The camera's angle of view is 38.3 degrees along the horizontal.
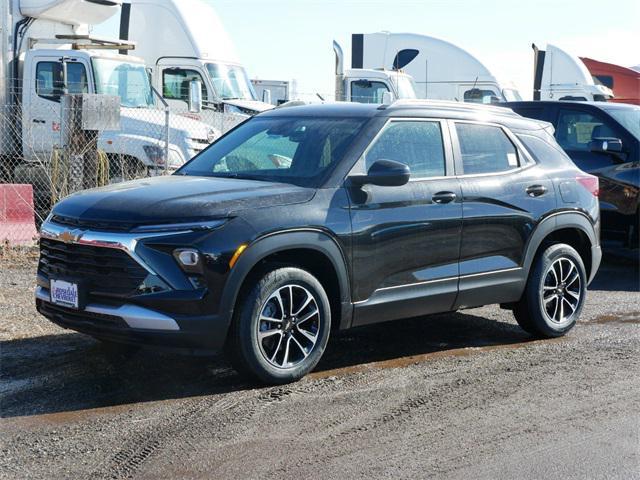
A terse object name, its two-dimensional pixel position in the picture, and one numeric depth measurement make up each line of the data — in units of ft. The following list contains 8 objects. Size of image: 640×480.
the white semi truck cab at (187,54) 57.98
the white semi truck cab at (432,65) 74.74
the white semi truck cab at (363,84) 66.64
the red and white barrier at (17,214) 34.37
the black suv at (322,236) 17.43
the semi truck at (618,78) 95.71
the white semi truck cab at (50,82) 48.34
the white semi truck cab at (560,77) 81.66
